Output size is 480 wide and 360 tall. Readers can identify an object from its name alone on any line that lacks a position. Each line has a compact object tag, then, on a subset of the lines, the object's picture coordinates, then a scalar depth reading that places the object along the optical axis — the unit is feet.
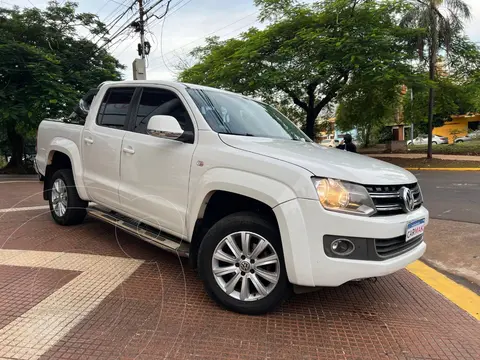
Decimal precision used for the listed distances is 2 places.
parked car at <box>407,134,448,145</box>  129.92
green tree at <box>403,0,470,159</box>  55.42
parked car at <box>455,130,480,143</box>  122.83
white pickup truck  8.81
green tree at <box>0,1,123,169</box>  47.09
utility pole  41.39
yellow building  162.91
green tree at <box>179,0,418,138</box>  47.98
